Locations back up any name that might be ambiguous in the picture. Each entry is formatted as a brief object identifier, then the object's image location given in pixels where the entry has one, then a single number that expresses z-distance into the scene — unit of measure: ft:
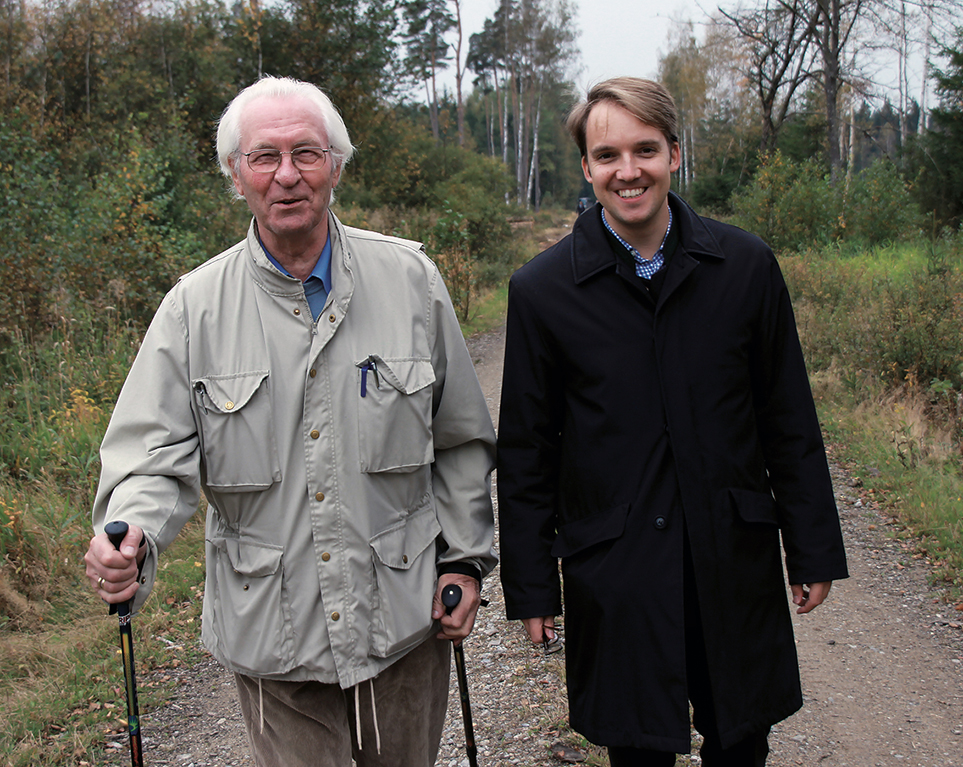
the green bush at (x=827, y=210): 49.75
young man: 7.05
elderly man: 6.73
